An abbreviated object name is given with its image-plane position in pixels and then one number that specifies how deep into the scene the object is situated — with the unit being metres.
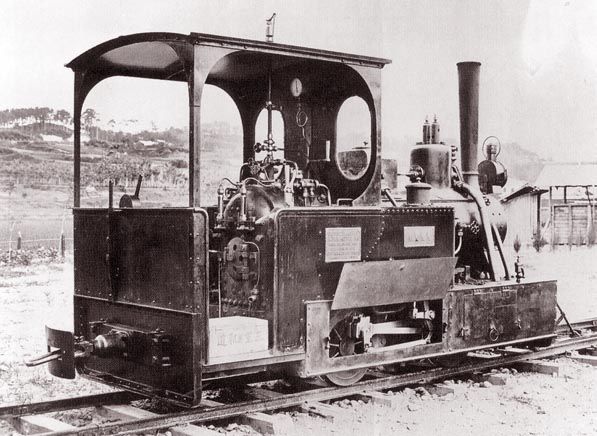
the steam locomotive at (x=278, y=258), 5.64
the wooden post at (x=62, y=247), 16.35
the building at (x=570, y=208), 26.05
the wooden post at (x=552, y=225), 25.21
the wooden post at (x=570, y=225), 25.01
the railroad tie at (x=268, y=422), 5.58
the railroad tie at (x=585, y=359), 8.40
